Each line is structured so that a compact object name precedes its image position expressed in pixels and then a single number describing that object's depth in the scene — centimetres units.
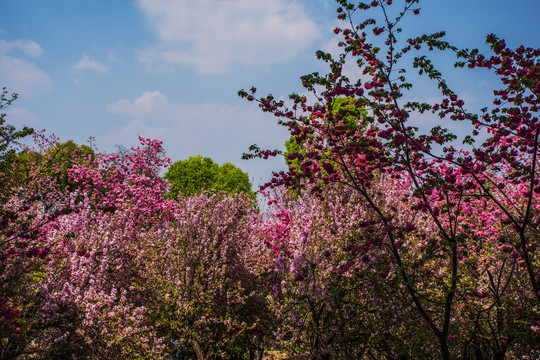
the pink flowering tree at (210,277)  1156
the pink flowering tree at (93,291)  984
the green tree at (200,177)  3909
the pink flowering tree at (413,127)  631
